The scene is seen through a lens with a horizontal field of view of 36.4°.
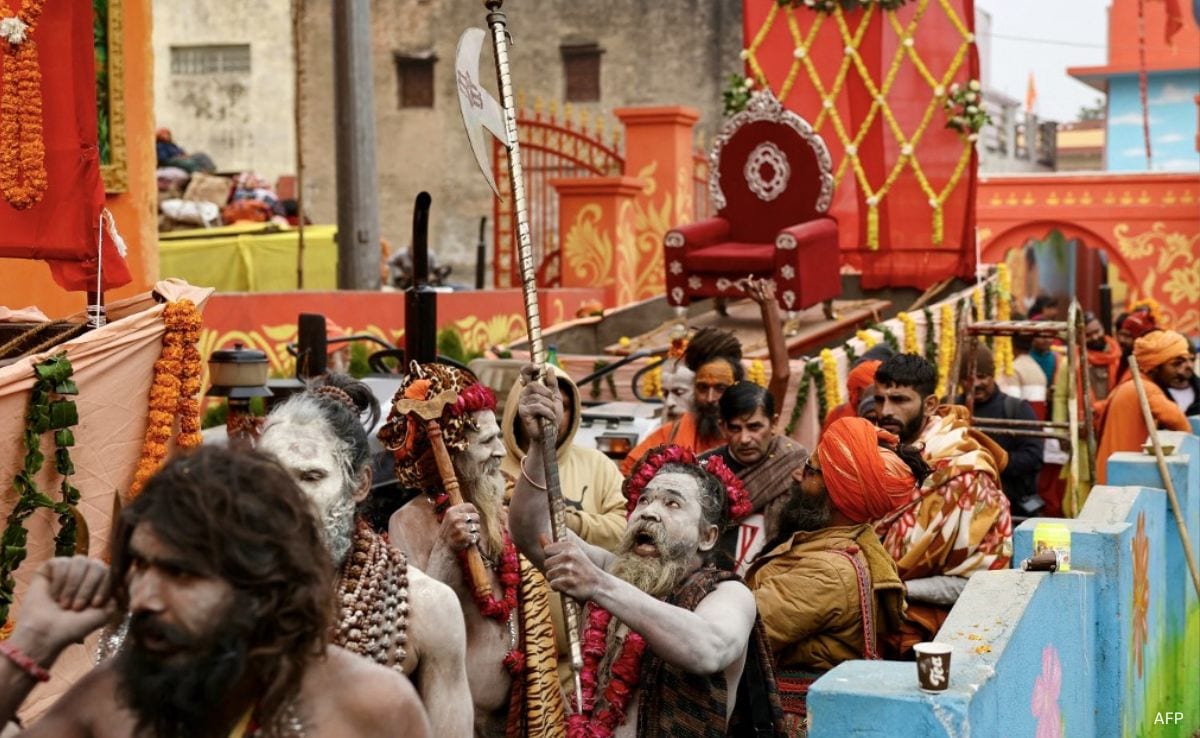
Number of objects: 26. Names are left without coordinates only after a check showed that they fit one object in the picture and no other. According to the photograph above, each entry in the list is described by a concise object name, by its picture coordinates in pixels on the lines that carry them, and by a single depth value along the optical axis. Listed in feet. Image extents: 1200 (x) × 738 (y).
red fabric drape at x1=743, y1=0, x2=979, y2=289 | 55.16
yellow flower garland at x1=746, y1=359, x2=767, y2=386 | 31.73
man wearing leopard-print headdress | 15.28
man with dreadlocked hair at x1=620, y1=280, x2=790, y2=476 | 24.57
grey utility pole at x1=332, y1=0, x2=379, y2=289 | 50.62
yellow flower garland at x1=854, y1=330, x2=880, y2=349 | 35.86
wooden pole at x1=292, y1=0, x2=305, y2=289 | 44.32
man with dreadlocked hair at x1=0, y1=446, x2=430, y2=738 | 8.39
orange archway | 84.02
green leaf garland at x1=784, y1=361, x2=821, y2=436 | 32.35
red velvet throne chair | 46.60
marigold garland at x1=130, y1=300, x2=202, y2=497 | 16.57
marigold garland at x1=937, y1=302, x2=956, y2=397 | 40.75
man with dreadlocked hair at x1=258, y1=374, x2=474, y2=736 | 11.79
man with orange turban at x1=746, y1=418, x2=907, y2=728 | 16.21
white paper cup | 11.86
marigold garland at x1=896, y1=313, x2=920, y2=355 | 38.32
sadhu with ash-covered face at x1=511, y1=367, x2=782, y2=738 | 13.48
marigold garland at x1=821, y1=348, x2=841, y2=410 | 32.73
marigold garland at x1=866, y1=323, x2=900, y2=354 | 36.78
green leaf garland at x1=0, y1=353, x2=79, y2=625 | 15.31
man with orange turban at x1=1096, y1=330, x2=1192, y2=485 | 33.32
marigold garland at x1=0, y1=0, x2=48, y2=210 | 19.40
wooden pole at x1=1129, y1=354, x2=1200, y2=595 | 26.85
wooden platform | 44.90
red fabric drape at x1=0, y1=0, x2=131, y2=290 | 19.22
